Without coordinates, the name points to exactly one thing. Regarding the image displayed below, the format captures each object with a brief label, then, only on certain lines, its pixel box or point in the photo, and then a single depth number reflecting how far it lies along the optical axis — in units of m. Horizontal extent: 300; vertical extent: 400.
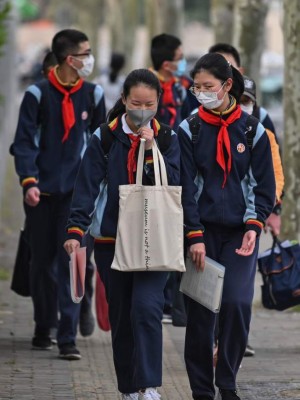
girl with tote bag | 13.88
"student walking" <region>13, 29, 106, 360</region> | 18.14
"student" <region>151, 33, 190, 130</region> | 20.62
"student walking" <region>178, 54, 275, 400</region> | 14.40
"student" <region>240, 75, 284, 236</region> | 16.89
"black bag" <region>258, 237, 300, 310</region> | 17.55
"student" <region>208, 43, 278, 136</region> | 17.78
